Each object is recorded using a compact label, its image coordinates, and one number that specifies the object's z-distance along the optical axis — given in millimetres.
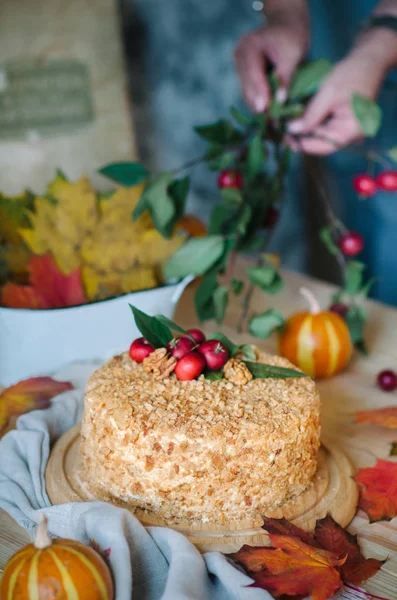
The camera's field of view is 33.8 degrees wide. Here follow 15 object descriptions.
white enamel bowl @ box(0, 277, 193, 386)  1061
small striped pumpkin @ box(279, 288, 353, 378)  1174
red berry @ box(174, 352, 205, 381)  839
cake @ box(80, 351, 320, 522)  762
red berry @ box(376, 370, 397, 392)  1173
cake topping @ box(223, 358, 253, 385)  848
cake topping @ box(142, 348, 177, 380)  852
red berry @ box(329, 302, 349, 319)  1343
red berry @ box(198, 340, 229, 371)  859
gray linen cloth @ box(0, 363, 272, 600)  668
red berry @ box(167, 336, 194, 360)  865
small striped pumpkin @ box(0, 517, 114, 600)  598
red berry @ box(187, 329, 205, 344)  917
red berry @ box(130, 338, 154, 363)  889
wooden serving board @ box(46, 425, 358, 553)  769
